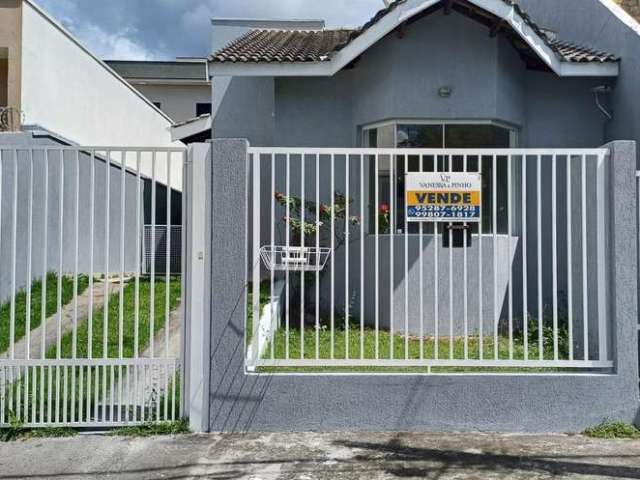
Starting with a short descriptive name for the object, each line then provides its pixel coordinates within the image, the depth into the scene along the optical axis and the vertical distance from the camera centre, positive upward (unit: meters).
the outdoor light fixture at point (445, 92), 8.44 +2.10
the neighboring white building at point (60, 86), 10.80 +3.38
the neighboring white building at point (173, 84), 21.58 +5.82
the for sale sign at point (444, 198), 5.07 +0.38
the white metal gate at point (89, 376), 4.69 -1.03
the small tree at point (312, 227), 7.68 +0.22
